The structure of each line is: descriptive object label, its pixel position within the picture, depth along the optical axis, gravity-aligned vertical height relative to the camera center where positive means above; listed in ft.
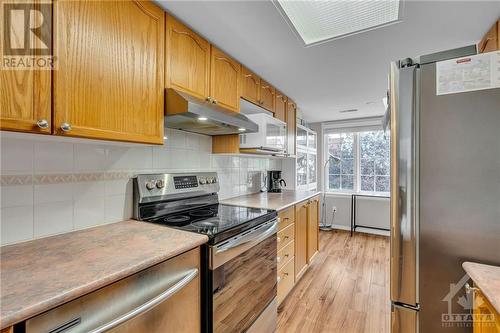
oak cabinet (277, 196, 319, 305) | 6.60 -2.58
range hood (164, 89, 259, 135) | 4.32 +1.05
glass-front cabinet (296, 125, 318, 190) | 12.02 +0.49
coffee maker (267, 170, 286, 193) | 10.53 -0.67
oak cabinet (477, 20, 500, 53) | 4.37 +2.65
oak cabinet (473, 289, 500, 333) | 2.32 -1.67
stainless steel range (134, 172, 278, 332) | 3.90 -1.53
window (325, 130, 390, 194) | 14.05 +0.39
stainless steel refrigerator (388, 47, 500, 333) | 2.92 -0.20
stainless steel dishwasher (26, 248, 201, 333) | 2.22 -1.62
